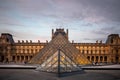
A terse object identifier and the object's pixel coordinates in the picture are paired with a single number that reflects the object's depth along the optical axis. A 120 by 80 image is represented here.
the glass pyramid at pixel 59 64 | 21.23
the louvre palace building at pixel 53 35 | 77.56
